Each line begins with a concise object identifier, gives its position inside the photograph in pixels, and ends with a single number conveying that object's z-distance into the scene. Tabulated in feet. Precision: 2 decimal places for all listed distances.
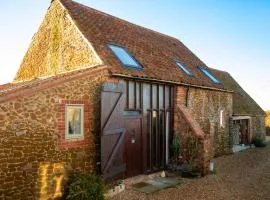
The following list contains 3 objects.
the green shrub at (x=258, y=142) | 59.51
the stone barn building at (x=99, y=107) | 19.11
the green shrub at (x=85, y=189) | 19.72
